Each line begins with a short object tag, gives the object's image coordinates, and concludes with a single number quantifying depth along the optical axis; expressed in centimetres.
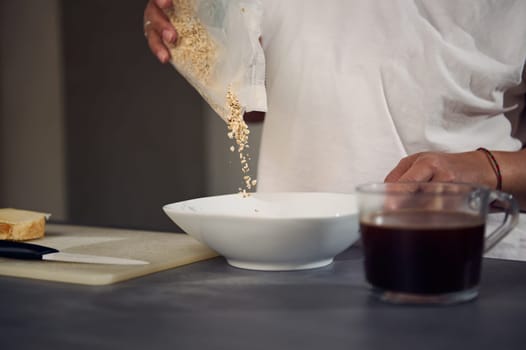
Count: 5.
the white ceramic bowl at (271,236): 80
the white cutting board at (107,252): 81
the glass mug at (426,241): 64
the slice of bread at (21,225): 106
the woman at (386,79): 120
